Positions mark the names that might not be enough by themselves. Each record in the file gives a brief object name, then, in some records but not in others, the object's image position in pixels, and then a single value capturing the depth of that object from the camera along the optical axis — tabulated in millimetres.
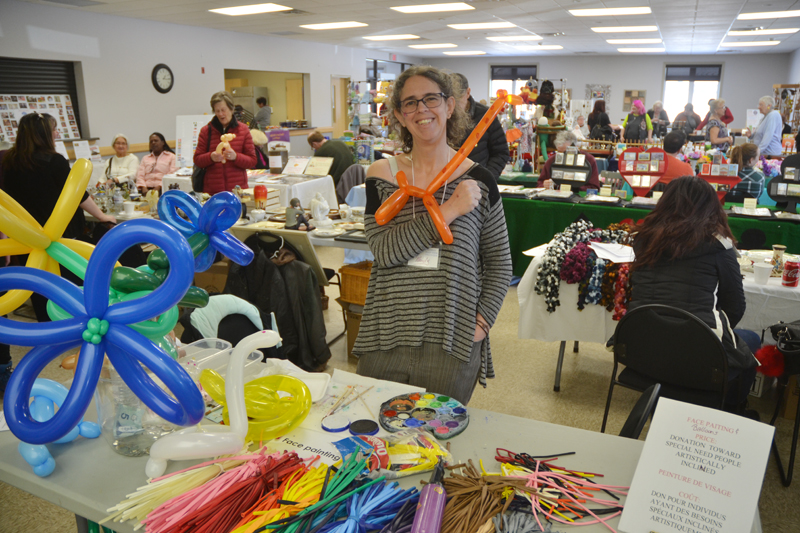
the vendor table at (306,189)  5277
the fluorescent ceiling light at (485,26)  9688
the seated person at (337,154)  6328
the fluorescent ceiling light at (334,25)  9555
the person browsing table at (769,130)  8602
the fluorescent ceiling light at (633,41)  12242
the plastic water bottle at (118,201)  4355
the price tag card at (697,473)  875
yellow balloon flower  1008
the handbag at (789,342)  2176
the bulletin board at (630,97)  16141
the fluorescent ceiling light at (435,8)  7711
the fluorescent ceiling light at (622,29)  10132
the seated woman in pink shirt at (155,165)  6422
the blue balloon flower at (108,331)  879
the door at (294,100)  12922
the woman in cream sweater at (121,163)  6387
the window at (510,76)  17766
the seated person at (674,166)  4172
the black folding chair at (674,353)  1955
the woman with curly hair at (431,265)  1395
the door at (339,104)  13597
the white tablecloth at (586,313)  2617
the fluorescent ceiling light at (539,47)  13703
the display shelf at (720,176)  4145
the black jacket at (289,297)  3037
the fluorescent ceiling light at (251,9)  7691
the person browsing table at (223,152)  4215
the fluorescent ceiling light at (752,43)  12070
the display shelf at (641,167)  4199
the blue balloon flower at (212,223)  1035
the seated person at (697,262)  2168
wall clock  8797
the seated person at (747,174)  4773
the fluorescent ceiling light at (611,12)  8031
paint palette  1226
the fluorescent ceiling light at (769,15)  8225
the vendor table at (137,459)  1075
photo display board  6969
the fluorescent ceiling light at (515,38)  11766
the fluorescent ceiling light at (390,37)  11470
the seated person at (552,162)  4684
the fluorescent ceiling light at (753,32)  10055
